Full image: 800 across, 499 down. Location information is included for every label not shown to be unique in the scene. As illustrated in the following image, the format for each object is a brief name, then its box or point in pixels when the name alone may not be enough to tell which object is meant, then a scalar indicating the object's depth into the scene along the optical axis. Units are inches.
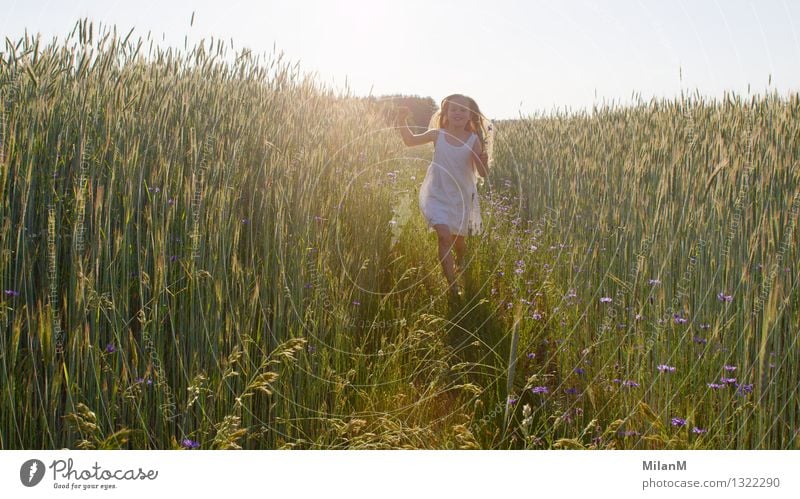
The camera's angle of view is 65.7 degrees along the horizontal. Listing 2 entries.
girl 163.6
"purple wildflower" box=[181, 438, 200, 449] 75.6
